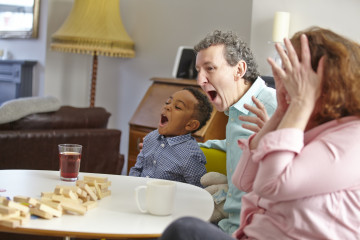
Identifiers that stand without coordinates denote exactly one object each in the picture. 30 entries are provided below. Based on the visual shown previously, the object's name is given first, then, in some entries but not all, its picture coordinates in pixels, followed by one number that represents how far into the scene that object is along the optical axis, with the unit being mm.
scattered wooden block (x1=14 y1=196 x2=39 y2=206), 1256
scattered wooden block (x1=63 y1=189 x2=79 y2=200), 1320
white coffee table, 1139
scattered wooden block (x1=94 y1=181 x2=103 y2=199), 1419
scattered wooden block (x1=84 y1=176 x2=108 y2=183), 1516
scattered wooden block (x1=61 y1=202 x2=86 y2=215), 1244
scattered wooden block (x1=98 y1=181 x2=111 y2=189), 1462
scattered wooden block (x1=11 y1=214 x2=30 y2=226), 1147
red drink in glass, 1632
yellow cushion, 2020
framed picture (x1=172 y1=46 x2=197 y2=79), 4262
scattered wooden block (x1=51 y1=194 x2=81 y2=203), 1274
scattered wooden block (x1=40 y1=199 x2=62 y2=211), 1235
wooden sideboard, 3955
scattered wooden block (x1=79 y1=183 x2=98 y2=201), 1371
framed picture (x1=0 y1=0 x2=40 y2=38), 5594
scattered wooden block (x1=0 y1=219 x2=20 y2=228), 1127
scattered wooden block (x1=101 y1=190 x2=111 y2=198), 1447
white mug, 1273
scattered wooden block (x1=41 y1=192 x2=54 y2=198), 1336
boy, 2008
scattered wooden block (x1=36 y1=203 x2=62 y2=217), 1191
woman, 1087
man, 1884
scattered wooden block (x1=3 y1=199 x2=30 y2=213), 1180
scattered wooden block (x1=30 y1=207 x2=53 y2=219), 1198
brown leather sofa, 3023
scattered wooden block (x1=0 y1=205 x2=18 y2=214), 1160
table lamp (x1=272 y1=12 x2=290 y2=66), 3377
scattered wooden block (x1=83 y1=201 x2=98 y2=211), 1290
